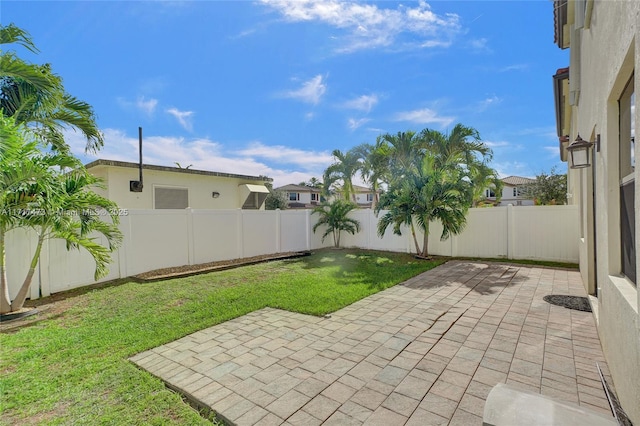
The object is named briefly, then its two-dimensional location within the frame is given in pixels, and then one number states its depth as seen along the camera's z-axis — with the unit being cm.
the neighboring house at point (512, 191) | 4304
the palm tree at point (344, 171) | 1688
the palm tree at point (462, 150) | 1326
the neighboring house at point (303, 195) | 5038
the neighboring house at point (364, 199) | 5909
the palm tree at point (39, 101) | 541
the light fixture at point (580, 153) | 453
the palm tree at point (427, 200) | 977
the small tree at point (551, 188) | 2220
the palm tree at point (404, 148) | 1362
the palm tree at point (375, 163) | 1440
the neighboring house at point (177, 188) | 1164
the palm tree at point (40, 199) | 464
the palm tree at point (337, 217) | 1329
